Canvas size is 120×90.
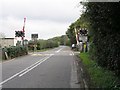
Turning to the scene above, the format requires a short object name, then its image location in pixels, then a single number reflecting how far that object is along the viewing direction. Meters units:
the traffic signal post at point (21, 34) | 47.62
